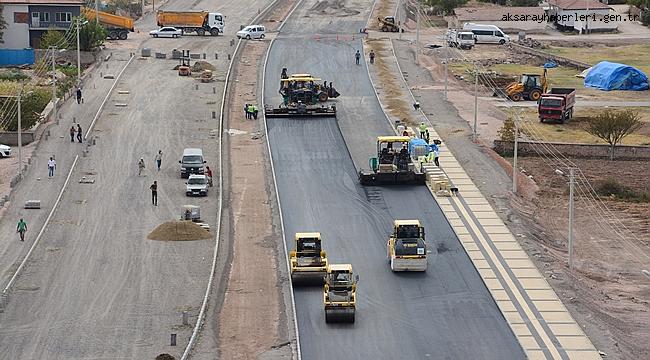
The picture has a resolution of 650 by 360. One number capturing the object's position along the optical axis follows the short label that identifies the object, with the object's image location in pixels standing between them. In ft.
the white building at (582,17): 493.77
